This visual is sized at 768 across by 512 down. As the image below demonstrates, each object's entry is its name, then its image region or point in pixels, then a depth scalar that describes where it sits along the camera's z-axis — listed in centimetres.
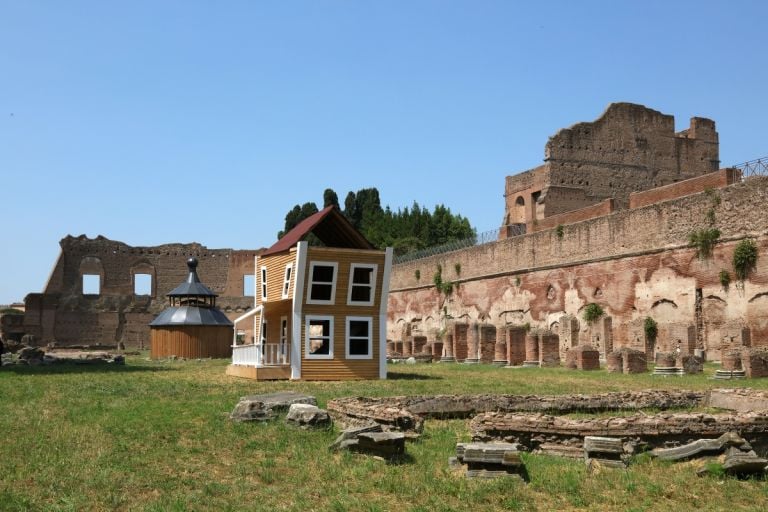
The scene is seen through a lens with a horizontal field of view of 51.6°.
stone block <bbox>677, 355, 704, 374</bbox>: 1922
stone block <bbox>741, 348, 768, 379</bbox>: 1752
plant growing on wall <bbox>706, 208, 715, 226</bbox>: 2216
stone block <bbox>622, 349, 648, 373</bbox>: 2062
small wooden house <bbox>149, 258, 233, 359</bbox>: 3300
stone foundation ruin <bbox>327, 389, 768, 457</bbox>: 884
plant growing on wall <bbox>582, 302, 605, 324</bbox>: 2684
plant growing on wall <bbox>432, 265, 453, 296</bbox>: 3834
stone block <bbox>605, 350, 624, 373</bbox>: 2103
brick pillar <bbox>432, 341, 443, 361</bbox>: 3157
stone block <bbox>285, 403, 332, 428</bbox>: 981
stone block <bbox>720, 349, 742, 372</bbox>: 1759
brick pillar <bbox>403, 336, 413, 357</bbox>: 3338
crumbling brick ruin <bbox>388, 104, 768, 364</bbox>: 2152
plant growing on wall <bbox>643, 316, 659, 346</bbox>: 2373
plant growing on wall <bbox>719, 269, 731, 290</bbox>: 2130
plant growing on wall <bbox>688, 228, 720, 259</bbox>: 2197
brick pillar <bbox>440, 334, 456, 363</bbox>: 3077
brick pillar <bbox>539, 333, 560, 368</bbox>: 2512
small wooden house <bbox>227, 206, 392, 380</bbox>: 1906
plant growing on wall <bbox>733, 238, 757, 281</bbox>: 2060
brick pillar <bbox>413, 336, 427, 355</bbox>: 3306
